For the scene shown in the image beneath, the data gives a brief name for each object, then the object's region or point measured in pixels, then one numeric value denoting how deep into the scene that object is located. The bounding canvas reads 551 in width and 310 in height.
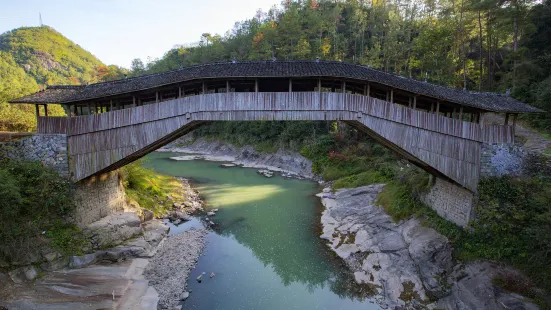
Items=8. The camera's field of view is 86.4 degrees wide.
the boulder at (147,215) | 16.48
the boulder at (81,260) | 10.62
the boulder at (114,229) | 12.09
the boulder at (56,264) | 10.00
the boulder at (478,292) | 8.20
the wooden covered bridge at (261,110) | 11.42
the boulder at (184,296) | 10.31
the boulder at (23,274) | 9.30
